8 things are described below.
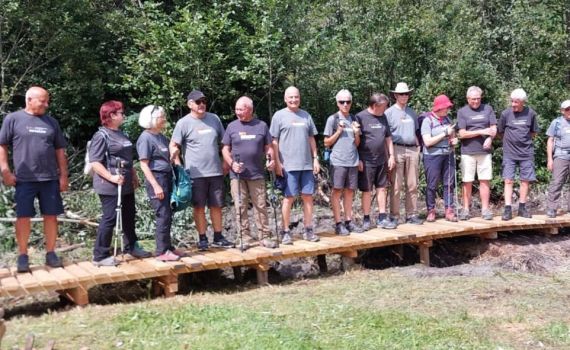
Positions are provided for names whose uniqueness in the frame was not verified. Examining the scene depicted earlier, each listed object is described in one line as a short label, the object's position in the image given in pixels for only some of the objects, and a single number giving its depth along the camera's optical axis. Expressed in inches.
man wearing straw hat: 325.7
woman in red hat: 327.3
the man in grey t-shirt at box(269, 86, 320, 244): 283.1
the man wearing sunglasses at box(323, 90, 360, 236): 299.0
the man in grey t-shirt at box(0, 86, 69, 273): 229.6
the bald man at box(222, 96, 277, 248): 274.4
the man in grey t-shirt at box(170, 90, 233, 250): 267.3
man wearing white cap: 355.3
